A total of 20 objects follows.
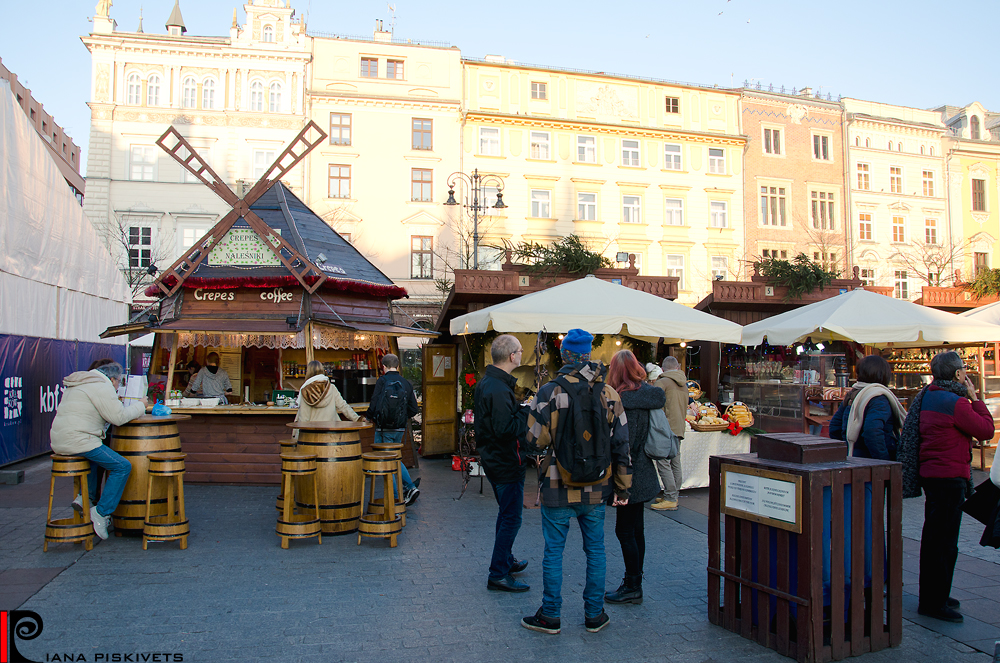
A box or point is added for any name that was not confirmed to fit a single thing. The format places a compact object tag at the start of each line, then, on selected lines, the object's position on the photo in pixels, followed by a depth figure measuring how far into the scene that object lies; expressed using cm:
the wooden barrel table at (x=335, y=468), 661
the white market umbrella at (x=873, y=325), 991
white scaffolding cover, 1104
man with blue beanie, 423
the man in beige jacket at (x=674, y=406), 798
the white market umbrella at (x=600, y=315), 898
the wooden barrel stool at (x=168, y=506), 613
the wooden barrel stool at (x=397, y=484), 687
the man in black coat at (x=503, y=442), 496
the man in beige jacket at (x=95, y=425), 613
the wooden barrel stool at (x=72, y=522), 603
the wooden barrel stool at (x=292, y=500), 622
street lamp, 3024
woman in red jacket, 454
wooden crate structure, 384
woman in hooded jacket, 719
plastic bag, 684
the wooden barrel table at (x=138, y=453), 653
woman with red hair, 481
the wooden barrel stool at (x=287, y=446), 669
